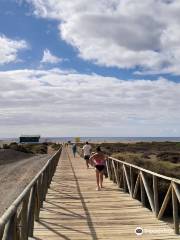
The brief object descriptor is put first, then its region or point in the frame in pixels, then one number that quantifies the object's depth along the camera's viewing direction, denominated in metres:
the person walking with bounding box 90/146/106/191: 8.14
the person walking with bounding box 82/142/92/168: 13.58
